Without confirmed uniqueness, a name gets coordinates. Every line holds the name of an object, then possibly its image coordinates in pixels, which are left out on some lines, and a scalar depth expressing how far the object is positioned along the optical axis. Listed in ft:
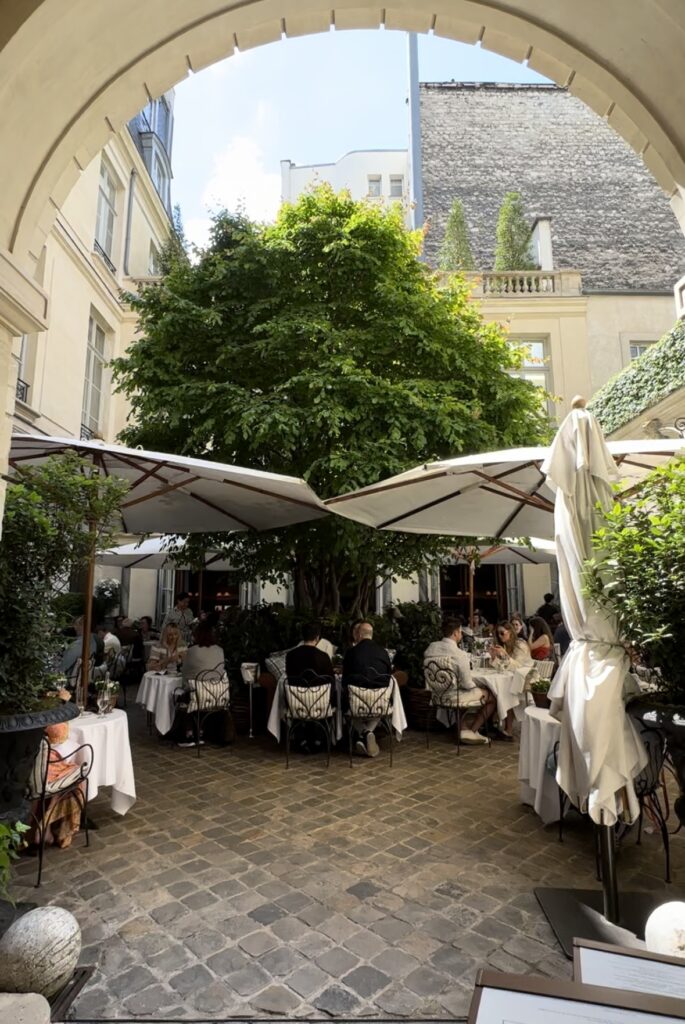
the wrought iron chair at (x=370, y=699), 19.45
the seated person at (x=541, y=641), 26.58
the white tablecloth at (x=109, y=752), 13.85
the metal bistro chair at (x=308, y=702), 19.12
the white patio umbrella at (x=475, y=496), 15.67
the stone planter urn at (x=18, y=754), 10.18
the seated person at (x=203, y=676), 21.66
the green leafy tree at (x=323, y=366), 23.79
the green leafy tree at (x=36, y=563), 10.77
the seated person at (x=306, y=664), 19.65
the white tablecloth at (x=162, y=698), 21.60
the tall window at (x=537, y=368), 53.16
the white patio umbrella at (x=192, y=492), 17.38
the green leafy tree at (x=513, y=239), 57.16
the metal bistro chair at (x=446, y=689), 21.52
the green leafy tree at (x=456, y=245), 56.39
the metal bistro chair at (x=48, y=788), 11.95
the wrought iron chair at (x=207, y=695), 20.68
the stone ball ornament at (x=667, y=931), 5.82
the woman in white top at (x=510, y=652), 23.81
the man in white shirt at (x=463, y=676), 21.61
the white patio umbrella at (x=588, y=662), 9.64
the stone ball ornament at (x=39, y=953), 7.83
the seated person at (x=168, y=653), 24.76
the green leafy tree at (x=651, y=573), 8.71
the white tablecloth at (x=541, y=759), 13.71
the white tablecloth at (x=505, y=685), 22.30
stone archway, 9.11
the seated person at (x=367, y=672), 19.81
